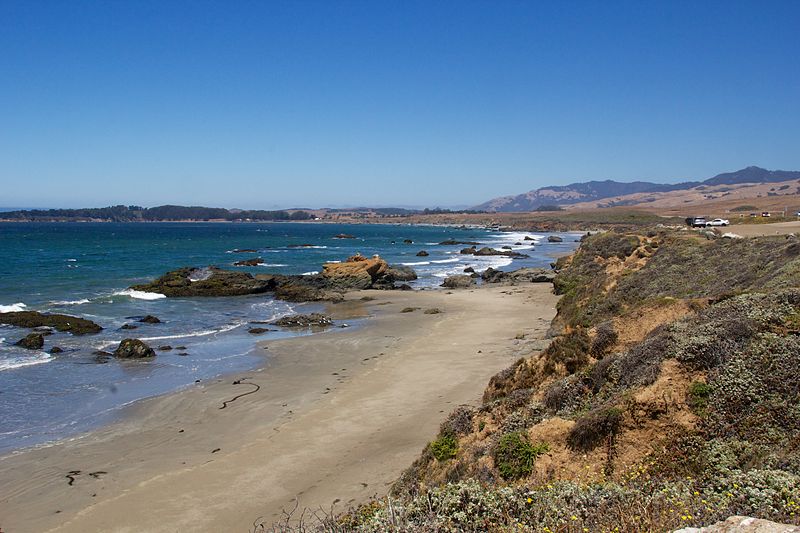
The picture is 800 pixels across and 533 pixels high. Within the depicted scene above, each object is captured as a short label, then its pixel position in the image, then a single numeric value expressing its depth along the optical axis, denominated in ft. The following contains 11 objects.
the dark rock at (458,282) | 143.95
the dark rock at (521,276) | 145.32
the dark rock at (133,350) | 69.92
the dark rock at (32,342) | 75.76
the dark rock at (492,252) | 233.51
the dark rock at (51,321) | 87.40
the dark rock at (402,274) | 158.21
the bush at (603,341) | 35.86
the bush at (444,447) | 29.53
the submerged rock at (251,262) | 200.65
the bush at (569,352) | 35.68
